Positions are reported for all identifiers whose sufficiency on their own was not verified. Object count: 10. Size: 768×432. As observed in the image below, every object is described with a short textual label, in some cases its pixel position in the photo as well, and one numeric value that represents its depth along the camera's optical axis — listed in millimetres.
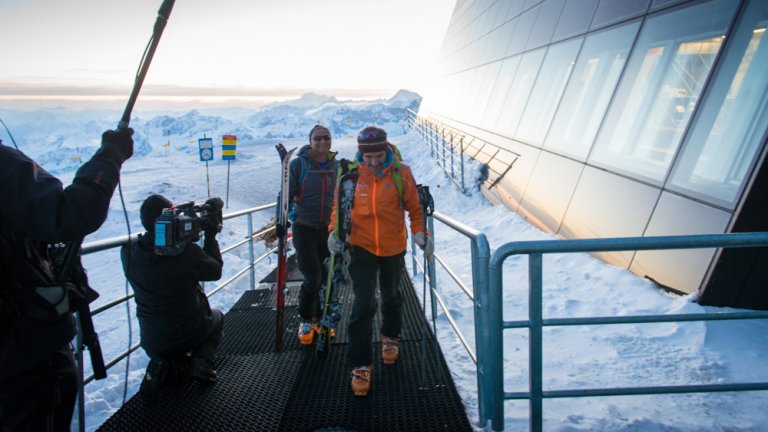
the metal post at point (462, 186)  11793
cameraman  3277
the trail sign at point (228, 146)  19667
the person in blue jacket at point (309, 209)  4316
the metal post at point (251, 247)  6298
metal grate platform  2988
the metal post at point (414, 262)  6379
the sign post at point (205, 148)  19625
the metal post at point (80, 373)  2632
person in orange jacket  3357
